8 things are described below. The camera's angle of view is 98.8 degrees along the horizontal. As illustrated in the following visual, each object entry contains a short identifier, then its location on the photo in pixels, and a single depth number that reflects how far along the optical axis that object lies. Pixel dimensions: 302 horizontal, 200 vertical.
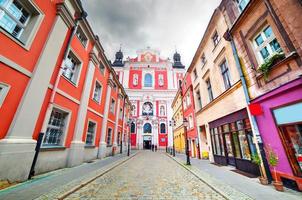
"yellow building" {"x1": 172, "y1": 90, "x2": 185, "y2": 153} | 21.99
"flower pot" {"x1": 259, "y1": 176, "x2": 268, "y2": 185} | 4.88
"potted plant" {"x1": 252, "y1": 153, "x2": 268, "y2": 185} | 4.89
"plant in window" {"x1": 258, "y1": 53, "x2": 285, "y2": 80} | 4.93
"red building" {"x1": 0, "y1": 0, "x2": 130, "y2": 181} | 4.75
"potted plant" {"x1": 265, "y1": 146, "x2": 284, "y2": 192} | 4.23
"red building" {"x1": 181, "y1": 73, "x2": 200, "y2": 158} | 14.44
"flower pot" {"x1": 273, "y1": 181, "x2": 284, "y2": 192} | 4.20
